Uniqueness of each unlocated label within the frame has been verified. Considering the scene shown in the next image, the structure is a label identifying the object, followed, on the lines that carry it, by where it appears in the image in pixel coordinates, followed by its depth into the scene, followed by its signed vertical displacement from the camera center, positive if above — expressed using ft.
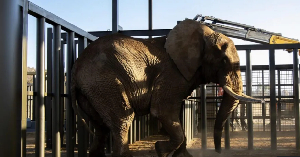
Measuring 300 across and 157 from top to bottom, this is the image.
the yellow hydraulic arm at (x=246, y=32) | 55.77 +7.68
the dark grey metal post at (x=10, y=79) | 17.76 +0.48
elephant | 21.54 +0.65
